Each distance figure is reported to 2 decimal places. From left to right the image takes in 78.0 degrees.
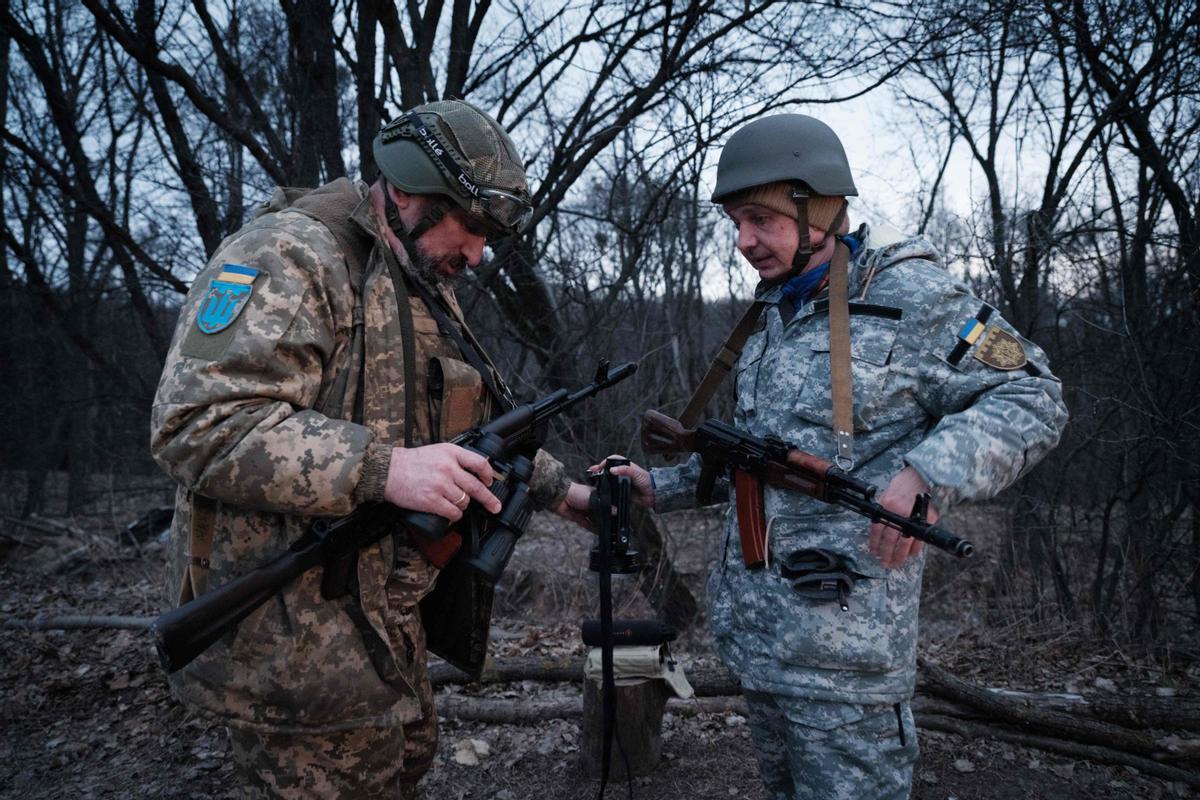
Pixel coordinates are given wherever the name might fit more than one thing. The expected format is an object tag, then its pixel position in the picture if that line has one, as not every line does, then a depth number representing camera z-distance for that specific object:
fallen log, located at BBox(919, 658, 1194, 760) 3.95
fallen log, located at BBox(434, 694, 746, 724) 4.50
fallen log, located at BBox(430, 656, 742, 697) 4.62
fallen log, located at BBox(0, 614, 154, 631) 5.82
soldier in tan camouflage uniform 1.90
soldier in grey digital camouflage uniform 2.12
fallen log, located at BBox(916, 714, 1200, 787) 3.86
